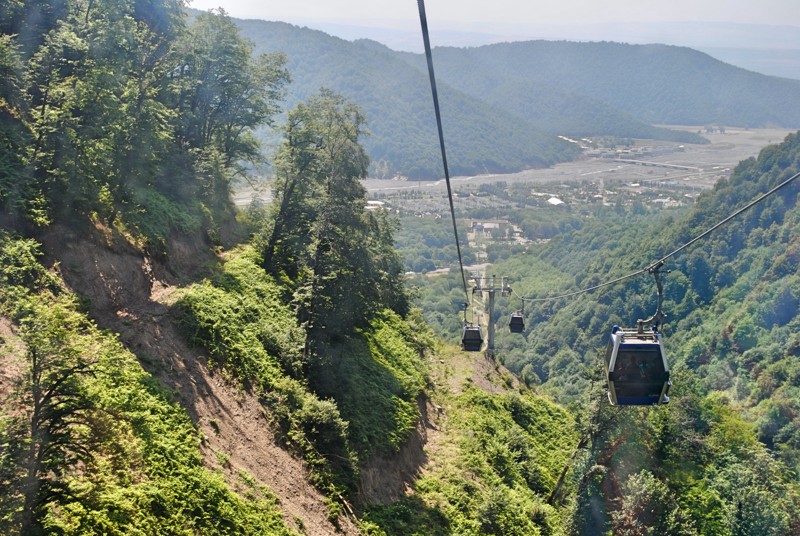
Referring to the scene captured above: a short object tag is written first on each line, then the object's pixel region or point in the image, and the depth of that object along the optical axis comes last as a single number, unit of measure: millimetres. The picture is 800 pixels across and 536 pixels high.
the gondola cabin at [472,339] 33812
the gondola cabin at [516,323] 36469
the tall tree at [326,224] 23719
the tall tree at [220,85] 31219
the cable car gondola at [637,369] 14594
